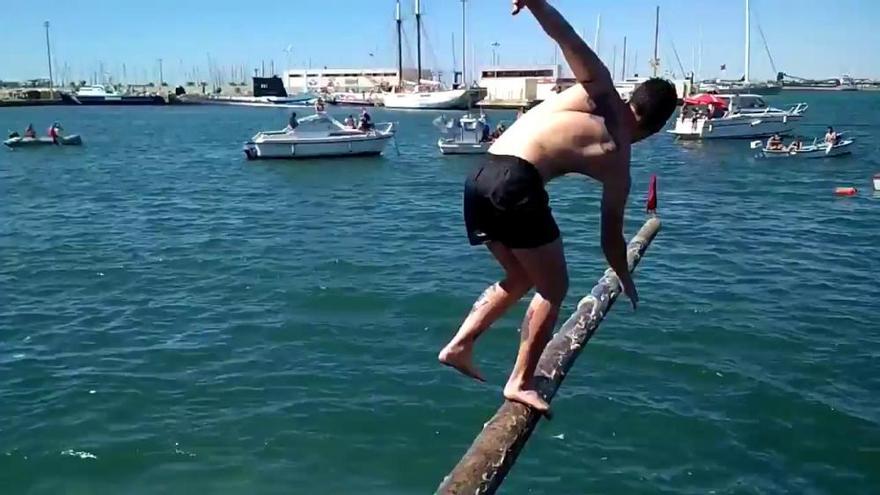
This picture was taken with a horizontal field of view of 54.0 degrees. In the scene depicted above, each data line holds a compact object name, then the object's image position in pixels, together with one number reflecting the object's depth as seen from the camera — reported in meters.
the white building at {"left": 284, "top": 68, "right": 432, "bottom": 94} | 166.25
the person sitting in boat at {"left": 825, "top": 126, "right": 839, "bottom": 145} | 43.03
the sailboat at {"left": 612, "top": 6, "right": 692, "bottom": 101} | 106.00
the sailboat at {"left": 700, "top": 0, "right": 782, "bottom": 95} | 95.14
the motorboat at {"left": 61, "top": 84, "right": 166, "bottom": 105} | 141.25
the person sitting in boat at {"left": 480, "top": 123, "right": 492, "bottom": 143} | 44.47
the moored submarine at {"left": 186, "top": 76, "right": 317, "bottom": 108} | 146.38
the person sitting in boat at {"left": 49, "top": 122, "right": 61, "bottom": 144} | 52.56
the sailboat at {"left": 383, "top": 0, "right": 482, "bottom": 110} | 116.69
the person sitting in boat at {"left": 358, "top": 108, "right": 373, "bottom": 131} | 44.94
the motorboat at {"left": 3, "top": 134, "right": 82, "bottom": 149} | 51.06
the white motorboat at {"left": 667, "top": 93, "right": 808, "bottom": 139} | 55.69
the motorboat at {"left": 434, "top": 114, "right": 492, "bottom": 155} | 44.92
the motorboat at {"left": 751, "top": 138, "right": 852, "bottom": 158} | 42.94
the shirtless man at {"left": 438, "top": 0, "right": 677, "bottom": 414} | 3.86
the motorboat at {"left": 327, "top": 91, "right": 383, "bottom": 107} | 139.75
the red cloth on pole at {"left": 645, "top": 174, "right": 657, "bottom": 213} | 11.38
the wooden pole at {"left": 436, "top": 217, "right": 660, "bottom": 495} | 3.21
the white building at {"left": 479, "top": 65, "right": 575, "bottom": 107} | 126.56
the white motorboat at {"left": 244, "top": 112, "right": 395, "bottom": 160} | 43.12
